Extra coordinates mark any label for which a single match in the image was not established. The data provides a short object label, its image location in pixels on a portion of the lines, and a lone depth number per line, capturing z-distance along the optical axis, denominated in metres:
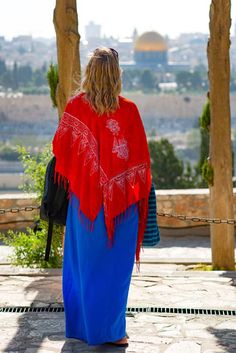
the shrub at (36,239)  6.38
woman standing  3.98
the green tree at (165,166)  28.12
